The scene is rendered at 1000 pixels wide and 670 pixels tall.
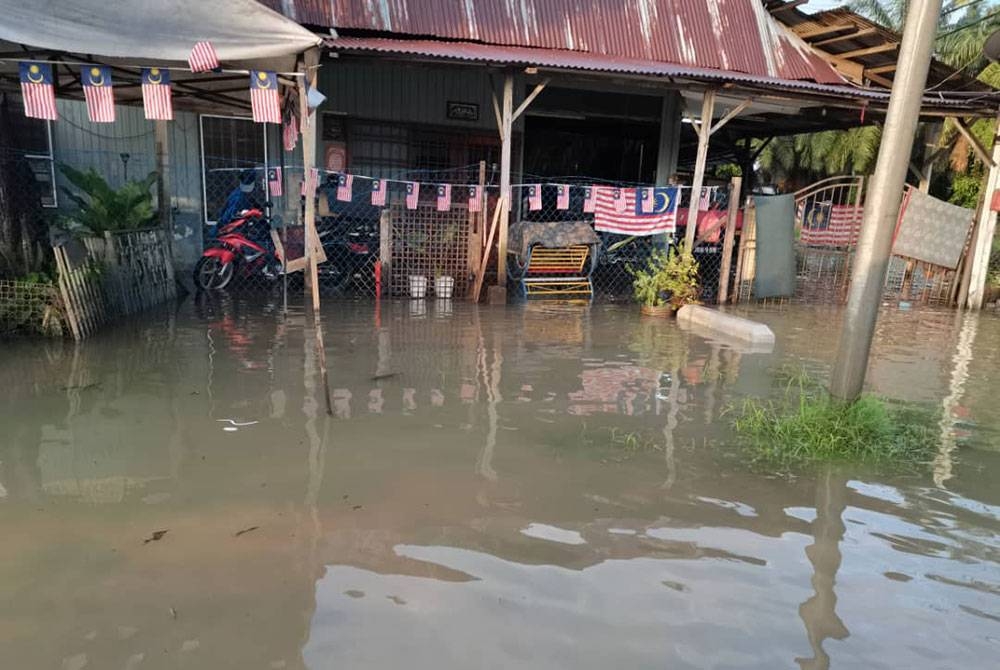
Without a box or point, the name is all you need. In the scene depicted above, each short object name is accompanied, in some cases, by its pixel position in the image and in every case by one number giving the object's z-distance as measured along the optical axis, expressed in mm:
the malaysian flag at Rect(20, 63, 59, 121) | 6535
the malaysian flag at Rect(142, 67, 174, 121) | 6727
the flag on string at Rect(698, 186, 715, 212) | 10898
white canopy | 6273
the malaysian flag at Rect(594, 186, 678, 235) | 10547
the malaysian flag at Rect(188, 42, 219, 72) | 6555
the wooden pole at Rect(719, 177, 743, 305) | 10539
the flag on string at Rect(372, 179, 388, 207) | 9773
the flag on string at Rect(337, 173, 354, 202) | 9680
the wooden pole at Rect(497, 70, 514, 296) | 9695
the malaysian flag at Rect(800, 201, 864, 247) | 11969
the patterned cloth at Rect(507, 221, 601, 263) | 10391
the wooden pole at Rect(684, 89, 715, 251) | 10469
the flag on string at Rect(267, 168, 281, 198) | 10250
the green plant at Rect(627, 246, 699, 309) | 9906
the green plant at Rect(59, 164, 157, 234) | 8438
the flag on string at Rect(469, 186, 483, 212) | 10055
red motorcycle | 10203
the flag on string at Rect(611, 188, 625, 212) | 10461
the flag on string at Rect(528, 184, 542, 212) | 10044
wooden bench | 10688
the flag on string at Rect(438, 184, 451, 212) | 9938
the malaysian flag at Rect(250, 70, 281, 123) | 6926
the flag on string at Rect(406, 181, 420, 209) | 9697
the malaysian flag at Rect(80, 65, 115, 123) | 6633
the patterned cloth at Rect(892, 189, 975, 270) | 11562
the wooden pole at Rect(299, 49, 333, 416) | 6132
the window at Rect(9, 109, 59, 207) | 9703
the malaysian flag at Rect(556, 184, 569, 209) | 10088
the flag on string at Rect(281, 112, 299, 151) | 8637
